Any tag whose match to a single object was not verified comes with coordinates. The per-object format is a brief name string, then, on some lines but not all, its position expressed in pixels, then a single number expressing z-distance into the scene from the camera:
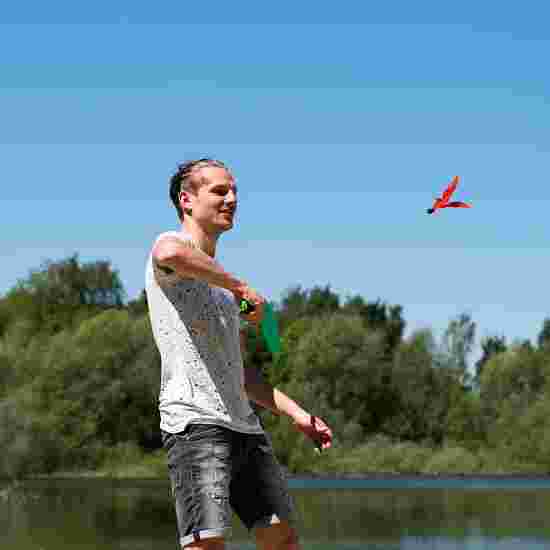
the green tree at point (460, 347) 72.94
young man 5.00
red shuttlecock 6.19
